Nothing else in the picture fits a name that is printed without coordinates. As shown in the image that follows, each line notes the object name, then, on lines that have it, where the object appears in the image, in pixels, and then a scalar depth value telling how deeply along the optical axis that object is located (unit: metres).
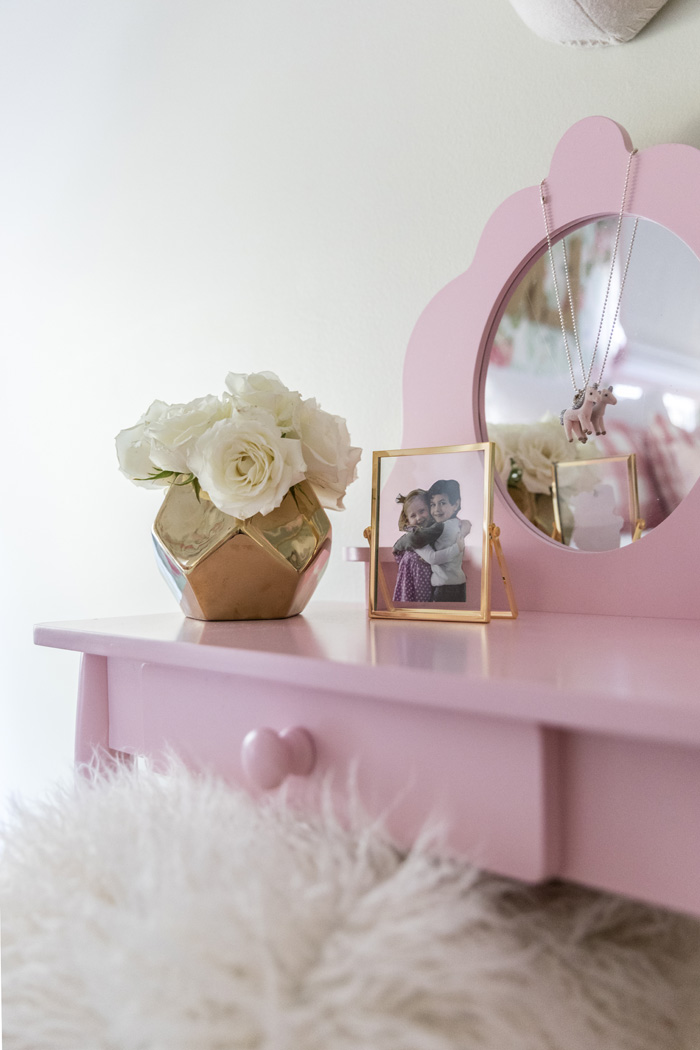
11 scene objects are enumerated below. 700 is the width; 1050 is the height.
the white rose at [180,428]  0.87
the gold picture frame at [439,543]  0.83
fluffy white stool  0.47
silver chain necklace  0.86
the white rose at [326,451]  0.91
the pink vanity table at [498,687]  0.50
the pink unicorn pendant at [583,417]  0.87
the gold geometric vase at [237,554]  0.90
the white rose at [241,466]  0.84
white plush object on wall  0.87
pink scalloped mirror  0.82
